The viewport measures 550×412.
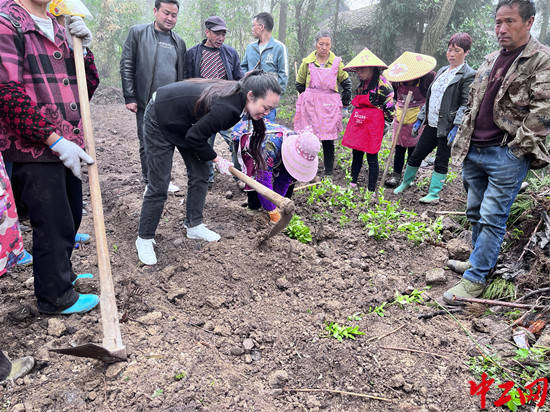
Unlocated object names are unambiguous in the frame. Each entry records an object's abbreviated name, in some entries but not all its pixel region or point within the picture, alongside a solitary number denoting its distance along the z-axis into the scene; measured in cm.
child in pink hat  330
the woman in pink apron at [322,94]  486
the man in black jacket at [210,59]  416
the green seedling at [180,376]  191
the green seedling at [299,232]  353
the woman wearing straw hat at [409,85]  457
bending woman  251
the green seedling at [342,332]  232
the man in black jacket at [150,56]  371
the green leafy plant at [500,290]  268
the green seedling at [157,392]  179
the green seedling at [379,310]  253
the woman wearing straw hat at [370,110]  439
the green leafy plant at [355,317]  250
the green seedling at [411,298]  265
